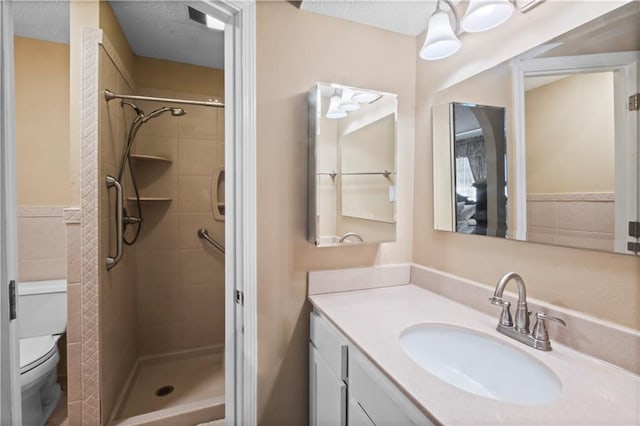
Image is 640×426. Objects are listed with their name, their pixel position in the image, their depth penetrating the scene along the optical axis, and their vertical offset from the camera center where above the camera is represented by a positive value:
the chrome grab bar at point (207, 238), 2.30 -0.19
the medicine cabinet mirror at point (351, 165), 1.24 +0.22
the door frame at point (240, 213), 1.20 +0.00
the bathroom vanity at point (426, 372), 0.59 -0.40
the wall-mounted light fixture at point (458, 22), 0.96 +0.69
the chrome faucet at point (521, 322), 0.82 -0.34
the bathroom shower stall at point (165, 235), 1.73 -0.15
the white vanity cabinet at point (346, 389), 0.71 -0.53
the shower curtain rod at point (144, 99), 1.56 +0.73
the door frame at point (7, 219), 0.68 -0.01
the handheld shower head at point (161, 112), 1.91 +0.69
